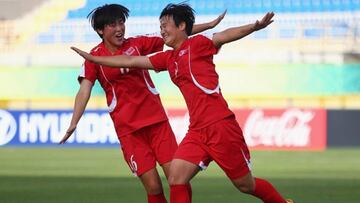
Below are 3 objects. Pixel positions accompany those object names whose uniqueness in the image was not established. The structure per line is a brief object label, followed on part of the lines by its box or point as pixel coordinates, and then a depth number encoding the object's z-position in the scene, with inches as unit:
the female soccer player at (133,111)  644.7
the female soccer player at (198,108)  597.0
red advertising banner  1780.3
